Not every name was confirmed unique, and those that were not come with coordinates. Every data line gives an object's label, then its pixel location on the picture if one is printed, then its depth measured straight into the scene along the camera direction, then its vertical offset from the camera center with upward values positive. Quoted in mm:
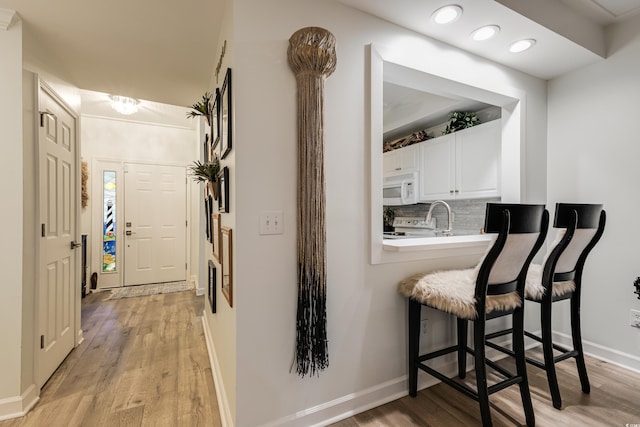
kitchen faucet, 2770 -68
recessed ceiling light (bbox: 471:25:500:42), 1913 +1182
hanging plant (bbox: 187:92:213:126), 2379 +836
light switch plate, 1498 -47
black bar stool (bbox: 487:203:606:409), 1754 -394
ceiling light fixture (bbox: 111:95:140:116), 3894 +1432
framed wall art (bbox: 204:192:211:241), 2658 -18
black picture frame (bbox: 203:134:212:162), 2691 +602
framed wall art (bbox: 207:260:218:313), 2203 -544
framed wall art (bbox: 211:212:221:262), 2004 -152
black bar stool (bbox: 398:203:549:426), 1471 -417
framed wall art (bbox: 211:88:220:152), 1947 +651
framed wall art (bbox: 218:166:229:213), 1674 +136
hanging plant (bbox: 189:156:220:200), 2039 +277
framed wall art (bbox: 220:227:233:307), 1519 -273
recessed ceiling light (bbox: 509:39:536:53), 2068 +1187
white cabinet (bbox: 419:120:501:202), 2836 +521
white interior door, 2037 -155
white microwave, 3877 +325
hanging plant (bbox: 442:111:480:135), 3233 +1017
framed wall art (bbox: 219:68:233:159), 1513 +515
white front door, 4891 -177
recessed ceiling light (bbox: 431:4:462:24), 1730 +1186
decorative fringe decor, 1527 +56
